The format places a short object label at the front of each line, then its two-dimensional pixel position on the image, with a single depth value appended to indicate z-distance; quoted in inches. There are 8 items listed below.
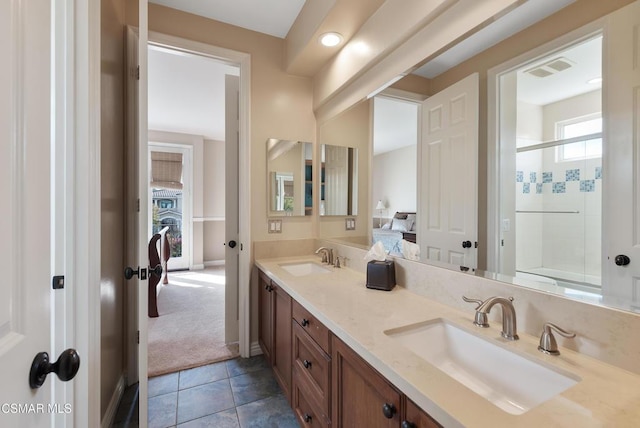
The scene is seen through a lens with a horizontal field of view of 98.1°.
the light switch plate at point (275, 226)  96.0
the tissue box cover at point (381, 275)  60.4
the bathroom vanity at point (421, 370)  25.6
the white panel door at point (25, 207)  21.4
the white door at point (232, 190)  96.7
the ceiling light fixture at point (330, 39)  74.7
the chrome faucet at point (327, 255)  88.0
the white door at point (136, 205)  53.5
